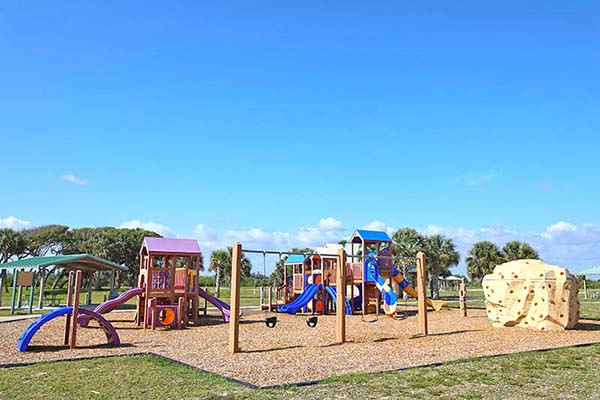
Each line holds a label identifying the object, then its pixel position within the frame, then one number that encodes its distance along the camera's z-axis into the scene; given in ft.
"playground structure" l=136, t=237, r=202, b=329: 54.39
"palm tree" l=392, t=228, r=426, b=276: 137.39
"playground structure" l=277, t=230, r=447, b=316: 77.15
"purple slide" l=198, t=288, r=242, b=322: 63.05
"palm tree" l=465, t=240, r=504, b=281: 148.77
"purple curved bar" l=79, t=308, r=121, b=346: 40.04
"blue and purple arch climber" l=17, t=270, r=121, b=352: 37.70
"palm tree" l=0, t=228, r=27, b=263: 178.19
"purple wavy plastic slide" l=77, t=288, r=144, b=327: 57.11
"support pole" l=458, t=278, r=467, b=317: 72.18
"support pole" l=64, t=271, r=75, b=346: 40.65
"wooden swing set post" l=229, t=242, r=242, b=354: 35.58
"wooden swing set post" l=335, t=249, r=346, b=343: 41.72
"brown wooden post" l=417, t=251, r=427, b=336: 47.32
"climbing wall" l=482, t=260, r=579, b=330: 49.88
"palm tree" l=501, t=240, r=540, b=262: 143.64
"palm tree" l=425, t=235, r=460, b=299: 139.64
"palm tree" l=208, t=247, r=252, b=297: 159.63
